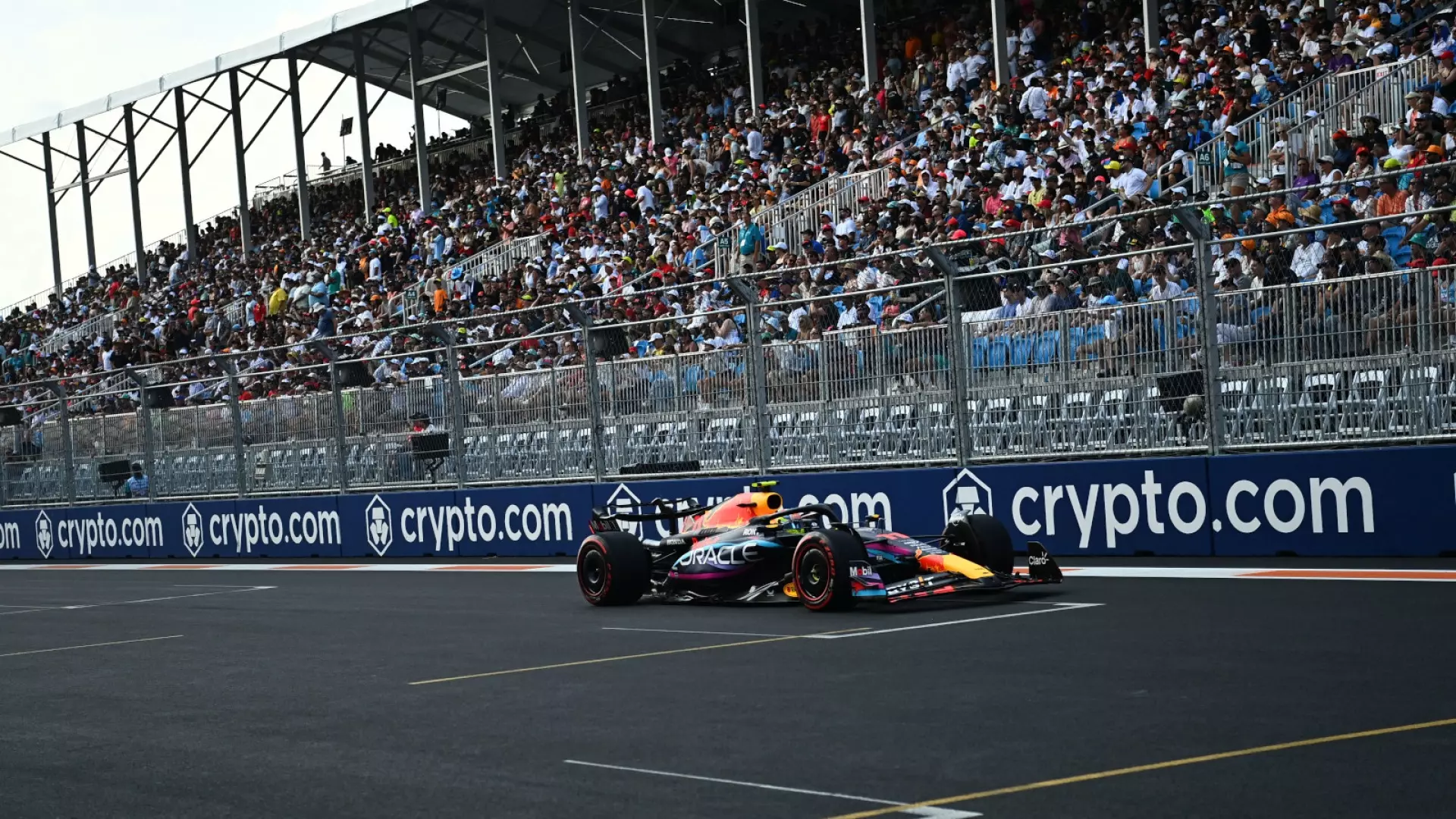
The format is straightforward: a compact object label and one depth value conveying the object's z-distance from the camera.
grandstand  13.16
